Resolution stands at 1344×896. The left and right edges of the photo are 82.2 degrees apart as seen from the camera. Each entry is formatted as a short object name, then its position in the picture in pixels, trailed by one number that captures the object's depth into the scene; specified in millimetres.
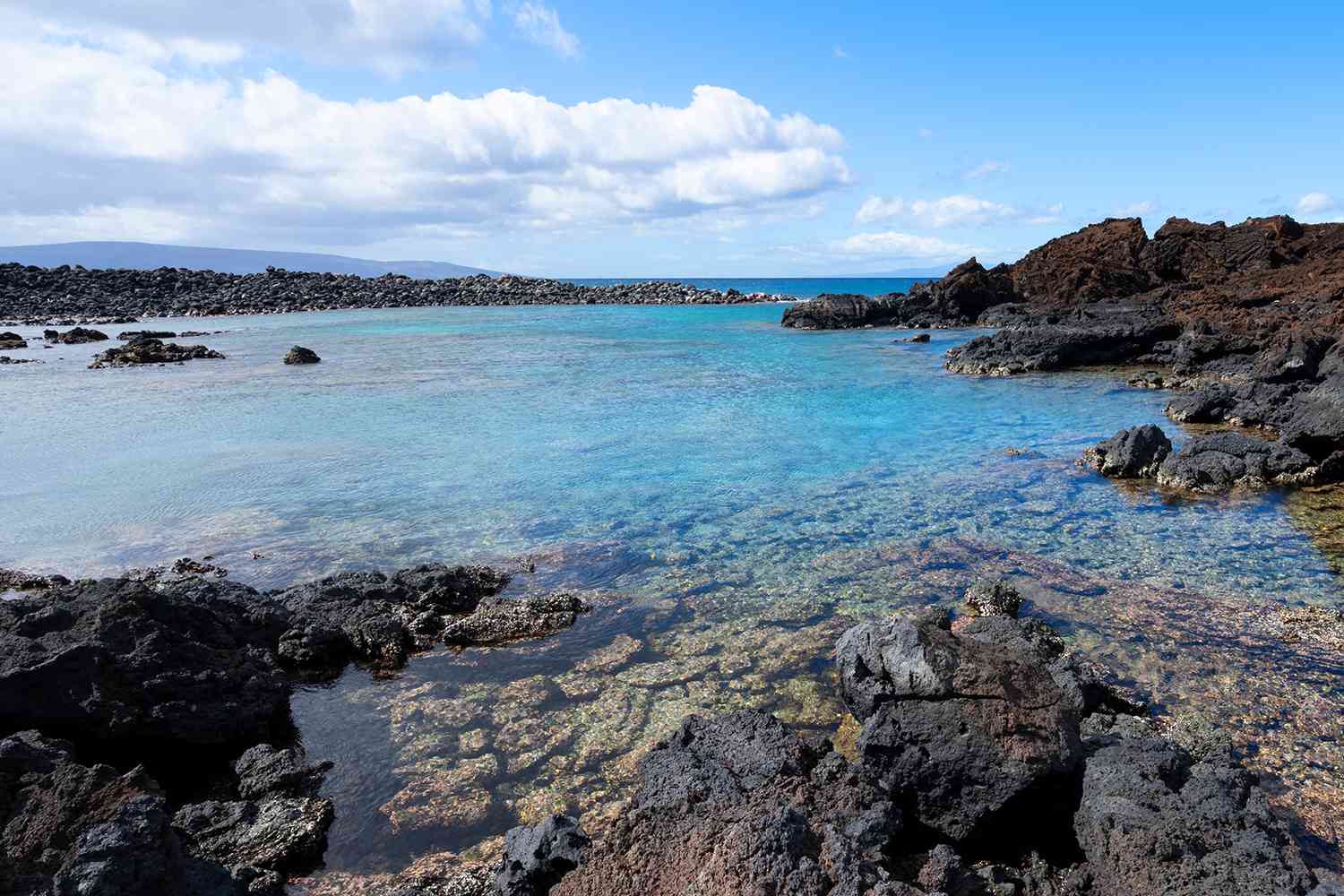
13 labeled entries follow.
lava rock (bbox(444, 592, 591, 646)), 9578
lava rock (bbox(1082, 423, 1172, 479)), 16078
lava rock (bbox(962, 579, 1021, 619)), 9828
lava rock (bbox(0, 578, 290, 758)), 6844
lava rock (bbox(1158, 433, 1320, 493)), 15102
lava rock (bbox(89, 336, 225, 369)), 39281
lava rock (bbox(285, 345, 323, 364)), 39500
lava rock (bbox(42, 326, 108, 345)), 48069
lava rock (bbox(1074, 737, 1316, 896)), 4656
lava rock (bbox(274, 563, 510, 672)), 9133
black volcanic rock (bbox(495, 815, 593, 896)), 5137
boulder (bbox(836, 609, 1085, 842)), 5605
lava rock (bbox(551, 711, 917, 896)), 4289
